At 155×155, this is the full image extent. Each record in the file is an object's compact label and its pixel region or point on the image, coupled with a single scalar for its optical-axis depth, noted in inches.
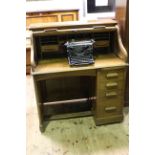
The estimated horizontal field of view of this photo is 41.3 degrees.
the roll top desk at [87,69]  78.5
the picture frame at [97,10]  139.6
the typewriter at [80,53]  79.2
